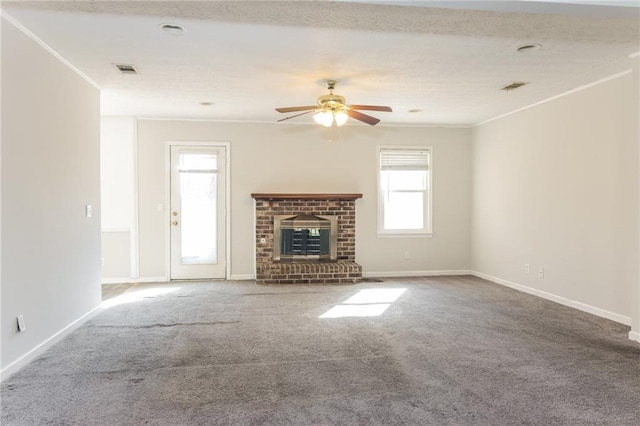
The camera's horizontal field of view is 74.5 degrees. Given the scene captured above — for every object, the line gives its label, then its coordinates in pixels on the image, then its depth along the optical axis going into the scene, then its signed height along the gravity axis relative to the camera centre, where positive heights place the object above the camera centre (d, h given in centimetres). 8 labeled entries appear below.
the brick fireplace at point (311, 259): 607 -48
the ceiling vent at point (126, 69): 389 +132
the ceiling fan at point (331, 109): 412 +97
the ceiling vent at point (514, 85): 442 +131
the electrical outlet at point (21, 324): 296 -82
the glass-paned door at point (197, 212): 632 -6
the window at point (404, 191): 678 +27
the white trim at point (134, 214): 619 -9
